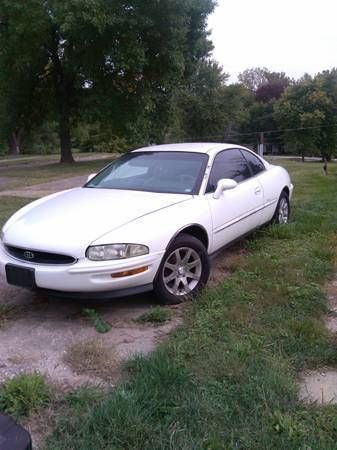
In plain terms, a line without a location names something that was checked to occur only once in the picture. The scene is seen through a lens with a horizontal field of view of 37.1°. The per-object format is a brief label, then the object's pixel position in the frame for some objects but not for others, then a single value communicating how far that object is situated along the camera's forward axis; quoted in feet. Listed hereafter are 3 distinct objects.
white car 12.41
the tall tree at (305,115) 102.63
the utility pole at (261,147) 59.78
